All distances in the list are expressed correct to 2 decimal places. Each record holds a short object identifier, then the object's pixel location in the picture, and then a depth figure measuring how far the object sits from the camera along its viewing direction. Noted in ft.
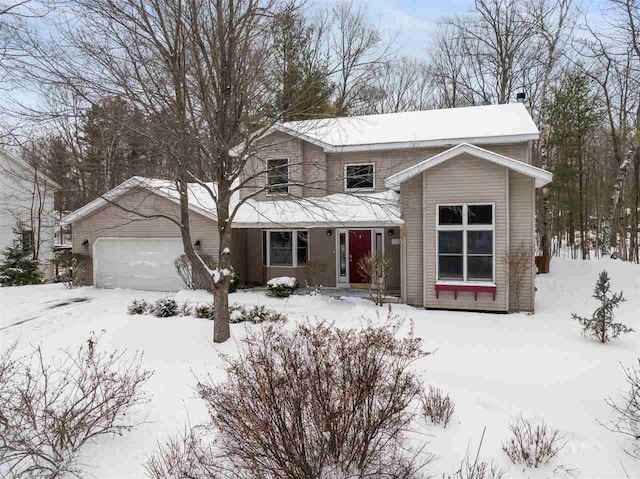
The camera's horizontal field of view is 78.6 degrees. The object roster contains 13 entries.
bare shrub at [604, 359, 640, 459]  14.35
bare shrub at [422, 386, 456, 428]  15.99
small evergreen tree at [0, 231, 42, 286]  57.06
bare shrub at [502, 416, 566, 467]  13.32
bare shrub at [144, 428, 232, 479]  12.62
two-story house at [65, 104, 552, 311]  36.52
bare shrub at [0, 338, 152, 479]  13.43
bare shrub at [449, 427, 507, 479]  12.18
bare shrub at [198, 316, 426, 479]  11.53
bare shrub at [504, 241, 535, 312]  35.83
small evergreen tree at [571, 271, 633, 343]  26.07
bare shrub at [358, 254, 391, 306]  39.59
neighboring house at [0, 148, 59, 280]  66.85
